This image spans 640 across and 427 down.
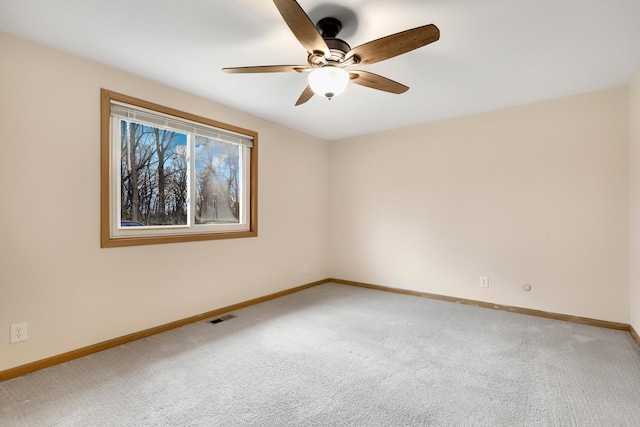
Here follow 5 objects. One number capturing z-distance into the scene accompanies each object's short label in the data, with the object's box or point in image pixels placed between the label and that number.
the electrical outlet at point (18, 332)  1.98
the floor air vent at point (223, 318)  3.01
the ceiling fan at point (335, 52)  1.50
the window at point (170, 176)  2.50
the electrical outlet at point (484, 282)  3.49
